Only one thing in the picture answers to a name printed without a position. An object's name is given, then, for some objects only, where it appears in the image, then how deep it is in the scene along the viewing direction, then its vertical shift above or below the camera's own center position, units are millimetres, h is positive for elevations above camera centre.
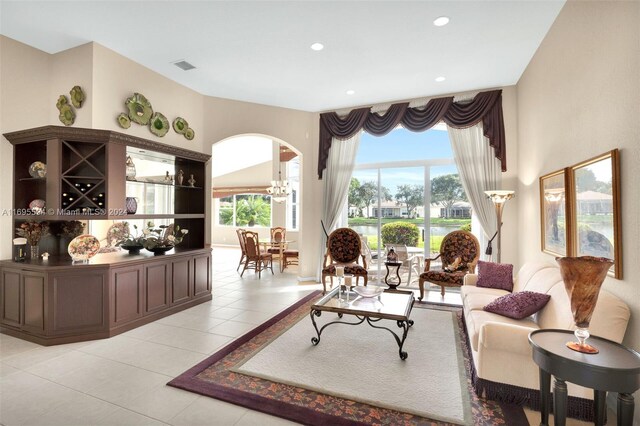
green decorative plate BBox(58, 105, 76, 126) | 3905 +1316
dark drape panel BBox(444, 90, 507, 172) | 4977 +1623
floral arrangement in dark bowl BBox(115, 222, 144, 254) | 4125 -285
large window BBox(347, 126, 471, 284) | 5652 +460
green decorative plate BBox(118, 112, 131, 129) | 4070 +1302
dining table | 7293 -742
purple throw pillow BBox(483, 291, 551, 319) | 2615 -796
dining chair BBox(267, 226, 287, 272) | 7320 -693
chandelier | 8625 +749
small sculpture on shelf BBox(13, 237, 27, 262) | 3451 -362
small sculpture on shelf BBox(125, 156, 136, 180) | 3932 +626
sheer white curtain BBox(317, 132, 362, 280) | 6043 +758
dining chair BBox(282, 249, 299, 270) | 7344 -957
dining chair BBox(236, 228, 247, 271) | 7156 -601
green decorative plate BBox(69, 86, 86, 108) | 3824 +1528
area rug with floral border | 2094 -1383
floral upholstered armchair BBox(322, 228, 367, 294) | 5578 -586
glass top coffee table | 2930 -947
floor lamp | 4548 +260
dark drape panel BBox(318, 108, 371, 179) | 5850 +1749
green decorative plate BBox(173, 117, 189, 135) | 4906 +1494
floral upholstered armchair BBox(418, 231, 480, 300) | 4520 -714
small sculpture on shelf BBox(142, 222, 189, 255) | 4172 -286
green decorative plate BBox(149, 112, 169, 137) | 4523 +1397
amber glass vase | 1704 -427
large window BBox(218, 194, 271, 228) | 12031 +266
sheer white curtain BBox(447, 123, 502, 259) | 5074 +769
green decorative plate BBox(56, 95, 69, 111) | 3922 +1499
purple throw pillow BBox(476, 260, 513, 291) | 3850 -775
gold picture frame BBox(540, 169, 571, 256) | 3035 +9
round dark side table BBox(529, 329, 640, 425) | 1484 -794
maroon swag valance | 5004 +1727
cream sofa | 2014 -961
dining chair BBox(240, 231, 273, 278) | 6797 -798
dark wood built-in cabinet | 3240 -535
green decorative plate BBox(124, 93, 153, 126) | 4184 +1536
